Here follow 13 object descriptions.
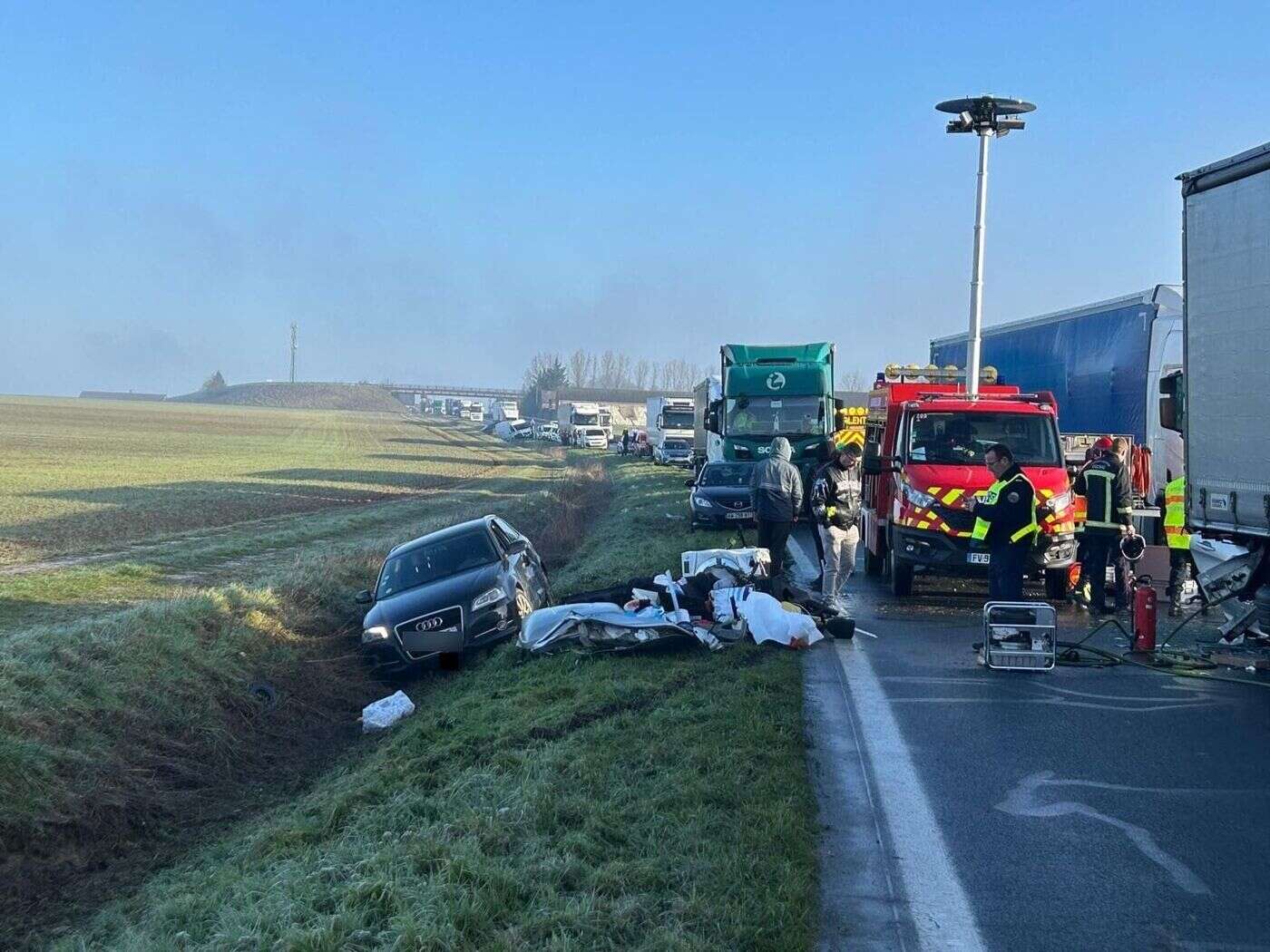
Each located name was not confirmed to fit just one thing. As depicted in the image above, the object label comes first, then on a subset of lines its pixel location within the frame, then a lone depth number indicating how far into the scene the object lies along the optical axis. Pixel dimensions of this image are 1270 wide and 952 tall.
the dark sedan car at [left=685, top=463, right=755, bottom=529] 22.78
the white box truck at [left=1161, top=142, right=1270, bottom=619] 8.88
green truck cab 25.97
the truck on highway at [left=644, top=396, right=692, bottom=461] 55.03
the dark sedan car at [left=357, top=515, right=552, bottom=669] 13.01
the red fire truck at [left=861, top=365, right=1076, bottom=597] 14.06
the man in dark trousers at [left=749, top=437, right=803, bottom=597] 14.38
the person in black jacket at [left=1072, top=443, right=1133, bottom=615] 13.73
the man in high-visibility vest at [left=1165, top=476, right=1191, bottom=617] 12.32
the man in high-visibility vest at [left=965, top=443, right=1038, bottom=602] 11.35
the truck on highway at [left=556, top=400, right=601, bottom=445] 86.75
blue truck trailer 18.94
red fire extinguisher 11.15
